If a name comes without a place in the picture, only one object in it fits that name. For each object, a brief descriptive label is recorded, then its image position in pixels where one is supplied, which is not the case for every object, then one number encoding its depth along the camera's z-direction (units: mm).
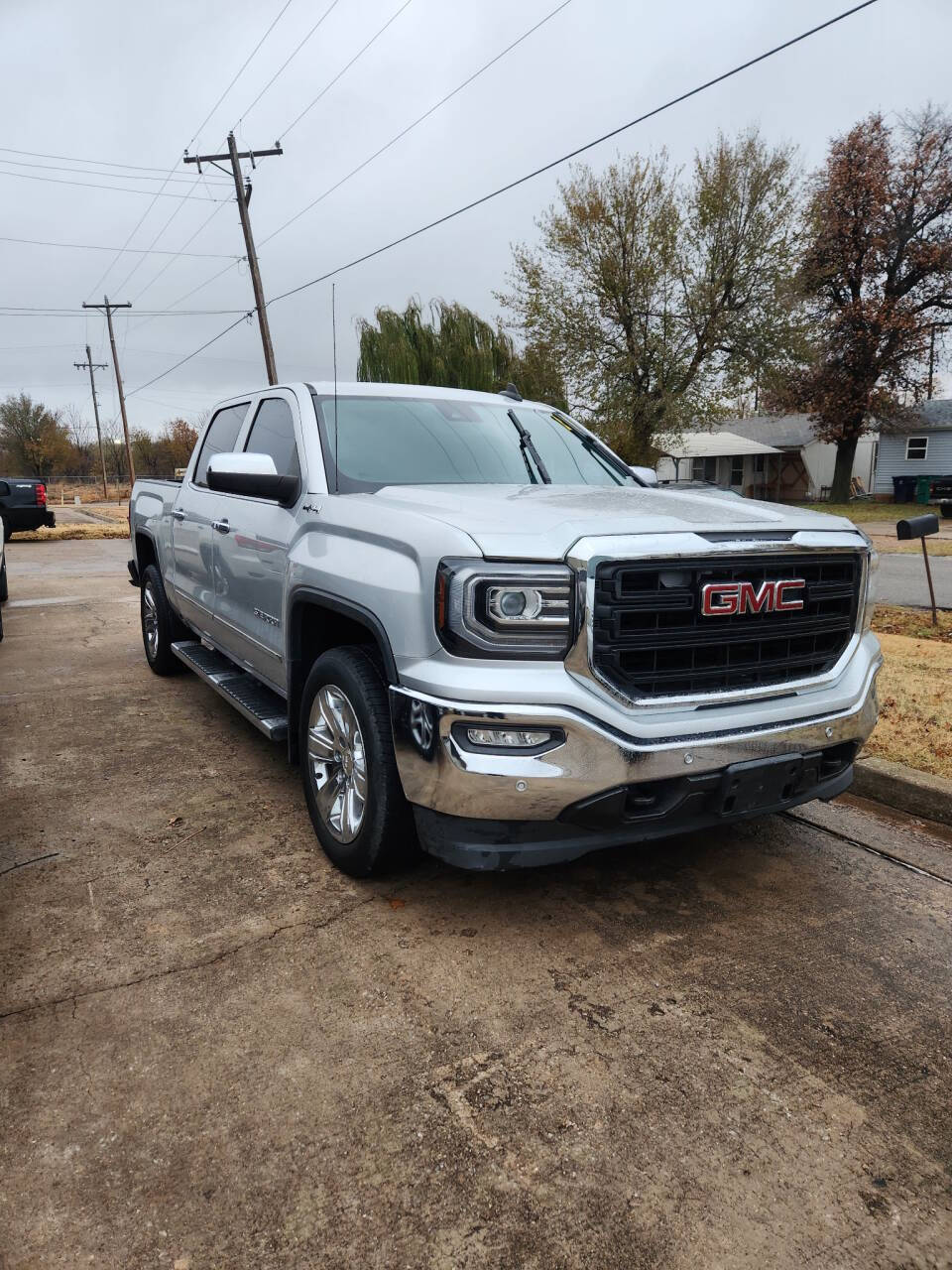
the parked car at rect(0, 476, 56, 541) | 17205
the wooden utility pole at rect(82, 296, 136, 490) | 51250
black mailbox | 7062
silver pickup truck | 2662
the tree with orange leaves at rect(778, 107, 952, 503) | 33562
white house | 47469
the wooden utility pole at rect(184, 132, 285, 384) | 25172
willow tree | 35844
